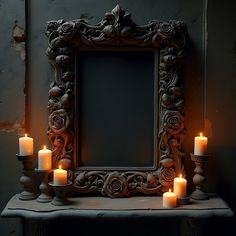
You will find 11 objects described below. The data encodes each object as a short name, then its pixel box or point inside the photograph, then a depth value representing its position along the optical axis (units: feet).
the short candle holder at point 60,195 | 5.52
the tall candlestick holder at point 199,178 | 5.82
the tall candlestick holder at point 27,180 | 5.77
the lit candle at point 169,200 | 5.53
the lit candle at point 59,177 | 5.53
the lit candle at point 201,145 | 5.77
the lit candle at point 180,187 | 5.65
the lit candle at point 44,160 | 5.68
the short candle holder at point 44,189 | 5.72
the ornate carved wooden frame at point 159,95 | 5.84
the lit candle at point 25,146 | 5.72
